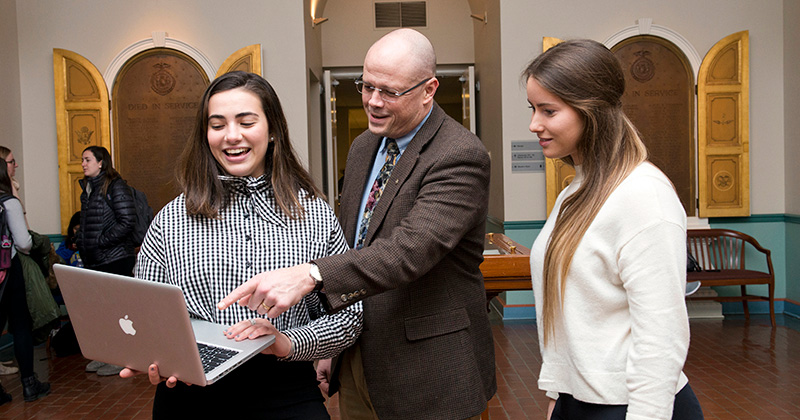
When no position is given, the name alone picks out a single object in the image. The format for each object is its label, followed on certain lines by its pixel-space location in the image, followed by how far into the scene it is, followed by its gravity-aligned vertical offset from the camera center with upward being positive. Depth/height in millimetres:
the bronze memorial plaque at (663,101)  7004 +845
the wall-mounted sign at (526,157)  7043 +278
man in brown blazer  1831 -196
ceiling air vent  9734 +2623
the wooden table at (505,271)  3979 -551
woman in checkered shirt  1675 -136
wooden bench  6500 -877
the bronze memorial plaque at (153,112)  6926 +880
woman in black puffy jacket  5242 -169
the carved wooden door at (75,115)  6766 +852
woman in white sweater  1328 -178
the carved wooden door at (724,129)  6875 +514
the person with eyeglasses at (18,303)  4621 -784
